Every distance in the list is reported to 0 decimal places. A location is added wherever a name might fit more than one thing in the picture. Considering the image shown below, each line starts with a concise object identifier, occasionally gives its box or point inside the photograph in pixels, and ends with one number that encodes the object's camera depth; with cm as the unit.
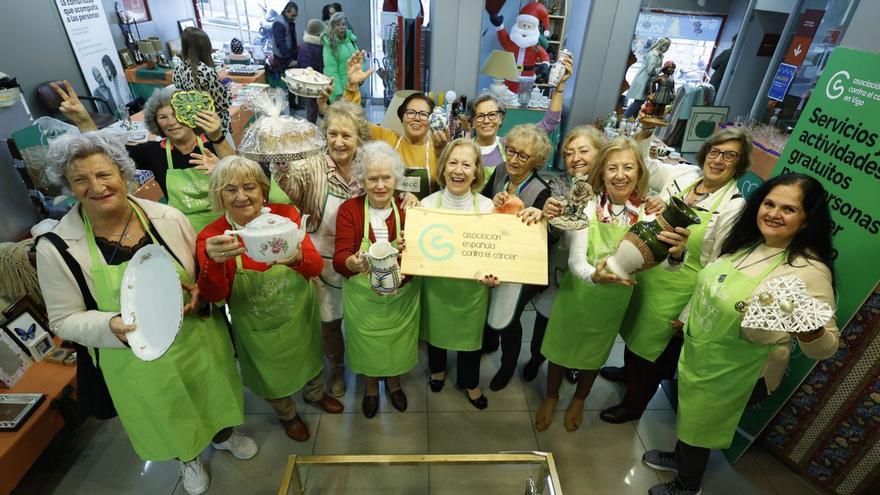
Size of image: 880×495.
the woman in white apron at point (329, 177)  238
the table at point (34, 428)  212
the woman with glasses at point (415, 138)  254
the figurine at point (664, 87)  449
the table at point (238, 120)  545
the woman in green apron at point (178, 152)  231
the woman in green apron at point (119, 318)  162
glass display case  202
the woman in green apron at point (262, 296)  186
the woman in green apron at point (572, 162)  236
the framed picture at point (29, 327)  252
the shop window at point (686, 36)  818
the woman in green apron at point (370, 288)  214
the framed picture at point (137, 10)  655
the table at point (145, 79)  639
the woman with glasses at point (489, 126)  275
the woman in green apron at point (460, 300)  222
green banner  201
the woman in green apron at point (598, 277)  212
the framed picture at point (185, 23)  821
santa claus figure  686
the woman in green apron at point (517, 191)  231
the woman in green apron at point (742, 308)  174
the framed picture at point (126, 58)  637
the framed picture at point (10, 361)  245
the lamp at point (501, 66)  509
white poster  533
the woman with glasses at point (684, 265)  221
